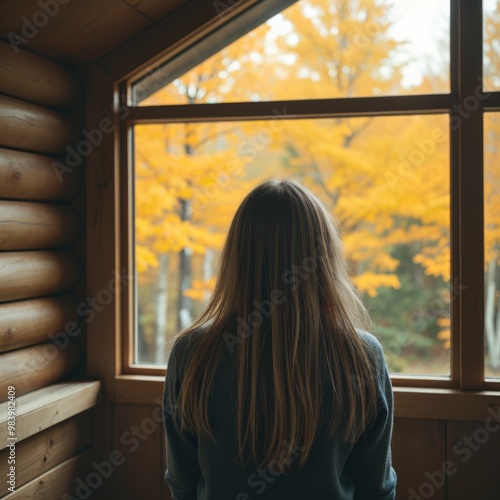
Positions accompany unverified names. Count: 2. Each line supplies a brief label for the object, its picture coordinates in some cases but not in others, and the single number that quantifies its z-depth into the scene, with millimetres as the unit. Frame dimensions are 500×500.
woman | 1403
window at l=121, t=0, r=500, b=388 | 2623
